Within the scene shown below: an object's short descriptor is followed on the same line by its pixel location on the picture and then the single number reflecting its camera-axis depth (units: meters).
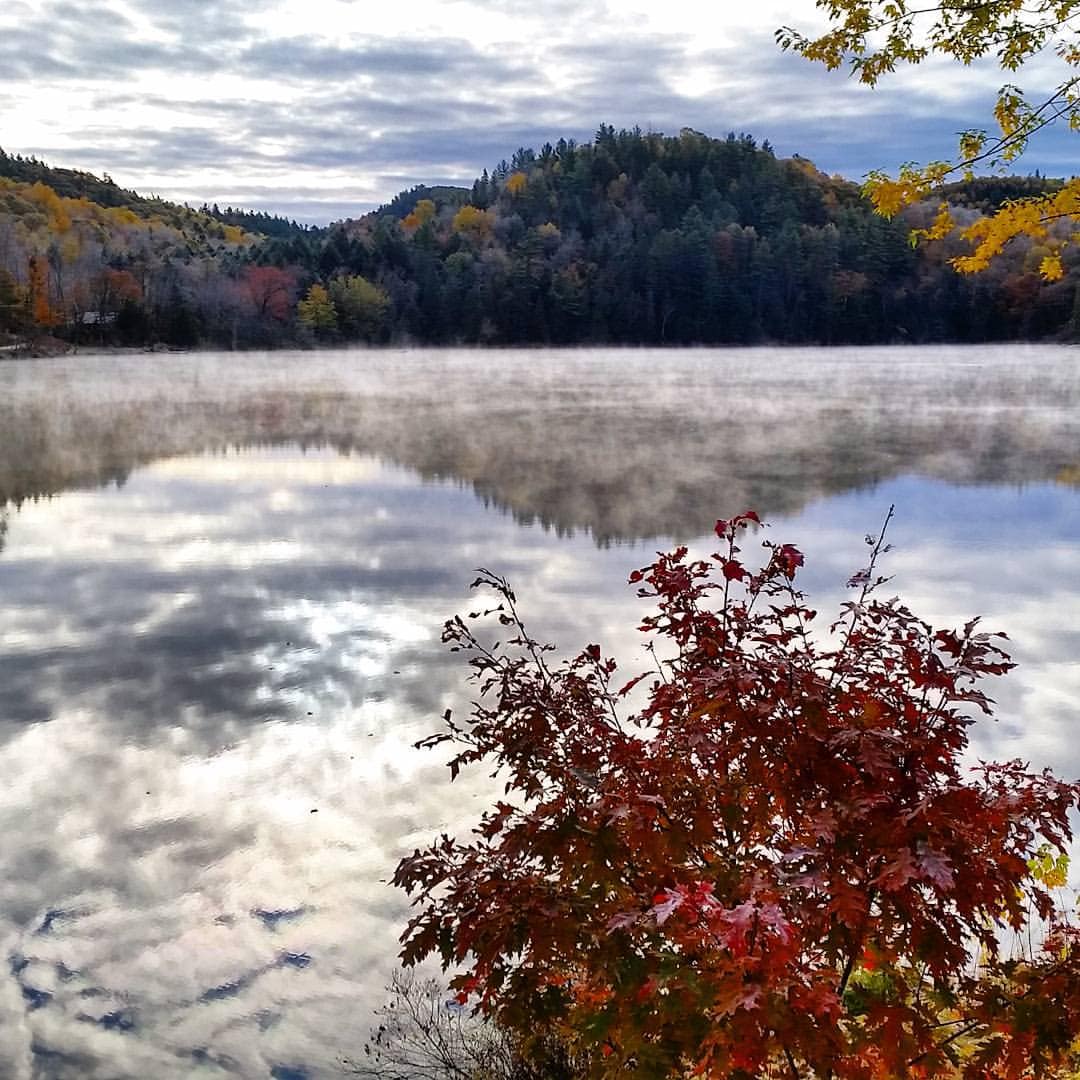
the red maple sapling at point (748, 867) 3.00
